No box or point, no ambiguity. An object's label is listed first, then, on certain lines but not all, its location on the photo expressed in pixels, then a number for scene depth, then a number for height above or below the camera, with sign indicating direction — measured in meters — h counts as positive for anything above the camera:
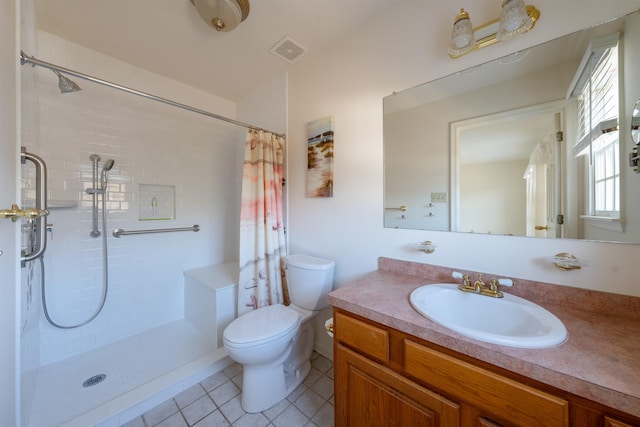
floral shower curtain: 1.80 -0.12
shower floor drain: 1.41 -1.09
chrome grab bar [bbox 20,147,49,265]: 1.09 +0.06
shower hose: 1.76 -0.44
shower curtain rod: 1.11 +0.78
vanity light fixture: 0.92 +0.82
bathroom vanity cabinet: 0.57 -0.56
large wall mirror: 0.85 +0.30
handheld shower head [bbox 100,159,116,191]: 1.77 +0.34
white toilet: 1.26 -0.75
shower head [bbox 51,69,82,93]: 1.29 +0.77
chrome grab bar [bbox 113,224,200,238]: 1.87 -0.16
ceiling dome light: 1.30 +1.21
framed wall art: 1.71 +0.43
